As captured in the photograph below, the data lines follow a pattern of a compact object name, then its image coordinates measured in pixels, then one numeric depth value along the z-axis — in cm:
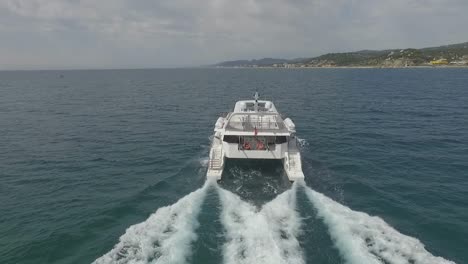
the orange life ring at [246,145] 2753
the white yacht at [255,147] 2585
